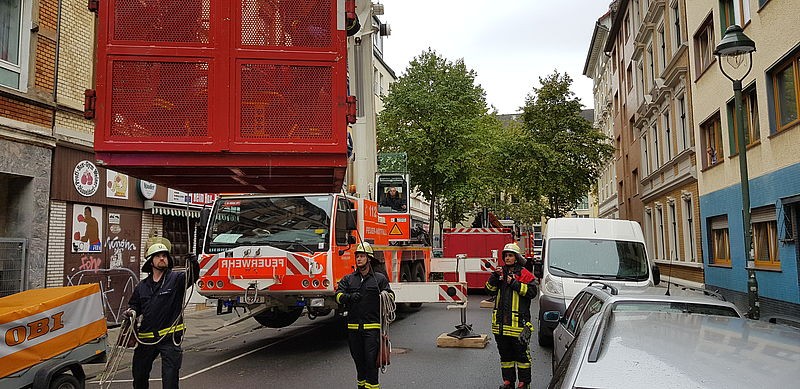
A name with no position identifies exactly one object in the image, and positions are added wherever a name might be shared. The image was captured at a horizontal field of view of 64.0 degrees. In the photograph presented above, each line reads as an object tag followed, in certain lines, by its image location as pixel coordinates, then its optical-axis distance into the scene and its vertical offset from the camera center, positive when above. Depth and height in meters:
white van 10.14 -0.13
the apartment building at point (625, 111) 28.91 +6.86
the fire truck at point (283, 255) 9.50 +0.03
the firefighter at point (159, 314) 5.91 -0.53
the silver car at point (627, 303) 5.05 -0.43
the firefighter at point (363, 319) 6.42 -0.65
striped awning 14.45 +1.16
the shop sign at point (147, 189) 14.16 +1.53
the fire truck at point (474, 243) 21.99 +0.37
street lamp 8.82 +1.82
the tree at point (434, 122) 30.09 +6.29
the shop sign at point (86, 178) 12.27 +1.58
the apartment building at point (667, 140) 19.22 +3.83
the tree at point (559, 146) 26.38 +4.36
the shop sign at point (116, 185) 13.16 +1.53
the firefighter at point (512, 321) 6.89 -0.74
